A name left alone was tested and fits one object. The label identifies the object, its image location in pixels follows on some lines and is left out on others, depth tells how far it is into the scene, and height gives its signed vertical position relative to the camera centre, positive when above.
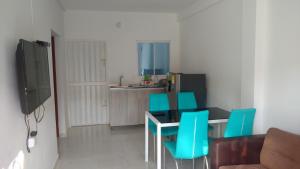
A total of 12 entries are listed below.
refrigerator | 4.36 -0.29
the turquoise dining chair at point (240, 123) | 2.67 -0.62
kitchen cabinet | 5.32 -0.77
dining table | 2.88 -0.64
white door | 5.55 -0.25
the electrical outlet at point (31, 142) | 2.21 -0.66
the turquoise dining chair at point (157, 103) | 3.92 -0.56
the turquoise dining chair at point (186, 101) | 4.08 -0.54
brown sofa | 2.04 -0.78
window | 5.89 +0.29
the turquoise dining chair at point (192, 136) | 2.54 -0.73
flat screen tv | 1.85 -0.03
